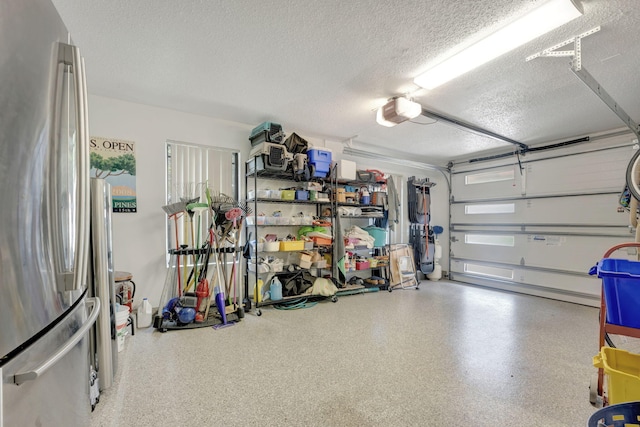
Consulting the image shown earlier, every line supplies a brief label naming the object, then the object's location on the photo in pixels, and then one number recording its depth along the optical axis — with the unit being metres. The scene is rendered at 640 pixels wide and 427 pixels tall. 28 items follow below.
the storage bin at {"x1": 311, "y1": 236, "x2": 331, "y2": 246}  4.25
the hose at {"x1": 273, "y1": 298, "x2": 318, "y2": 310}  3.82
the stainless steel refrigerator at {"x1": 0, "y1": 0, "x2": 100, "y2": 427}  0.60
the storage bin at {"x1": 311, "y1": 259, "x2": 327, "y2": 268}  4.21
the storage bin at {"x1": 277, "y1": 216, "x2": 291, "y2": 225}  3.98
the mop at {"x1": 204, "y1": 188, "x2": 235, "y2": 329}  3.15
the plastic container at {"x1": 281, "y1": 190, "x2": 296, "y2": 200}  4.02
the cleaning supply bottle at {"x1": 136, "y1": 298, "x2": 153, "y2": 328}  3.02
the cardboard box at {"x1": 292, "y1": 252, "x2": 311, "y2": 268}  4.15
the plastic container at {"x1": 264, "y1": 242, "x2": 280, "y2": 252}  3.83
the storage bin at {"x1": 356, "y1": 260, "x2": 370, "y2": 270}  4.73
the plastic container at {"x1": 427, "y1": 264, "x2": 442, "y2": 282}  6.05
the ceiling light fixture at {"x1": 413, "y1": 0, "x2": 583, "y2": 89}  1.78
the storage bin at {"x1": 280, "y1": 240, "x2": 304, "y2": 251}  3.92
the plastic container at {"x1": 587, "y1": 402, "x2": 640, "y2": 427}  1.10
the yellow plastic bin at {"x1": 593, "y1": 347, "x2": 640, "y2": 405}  1.21
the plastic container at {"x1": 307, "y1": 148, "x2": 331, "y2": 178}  4.09
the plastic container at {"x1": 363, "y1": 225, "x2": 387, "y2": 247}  5.04
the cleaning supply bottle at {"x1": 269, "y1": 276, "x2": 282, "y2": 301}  3.83
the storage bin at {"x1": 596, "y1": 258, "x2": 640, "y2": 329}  1.38
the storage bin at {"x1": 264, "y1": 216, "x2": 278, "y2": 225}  3.86
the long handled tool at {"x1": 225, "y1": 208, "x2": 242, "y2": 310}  3.29
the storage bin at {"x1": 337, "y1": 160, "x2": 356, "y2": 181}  4.51
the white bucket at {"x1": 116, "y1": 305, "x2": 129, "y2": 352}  2.45
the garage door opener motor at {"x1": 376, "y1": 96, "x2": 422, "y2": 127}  3.01
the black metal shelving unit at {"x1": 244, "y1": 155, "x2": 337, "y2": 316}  3.71
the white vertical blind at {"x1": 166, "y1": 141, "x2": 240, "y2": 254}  3.57
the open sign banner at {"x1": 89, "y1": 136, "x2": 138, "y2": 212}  3.13
